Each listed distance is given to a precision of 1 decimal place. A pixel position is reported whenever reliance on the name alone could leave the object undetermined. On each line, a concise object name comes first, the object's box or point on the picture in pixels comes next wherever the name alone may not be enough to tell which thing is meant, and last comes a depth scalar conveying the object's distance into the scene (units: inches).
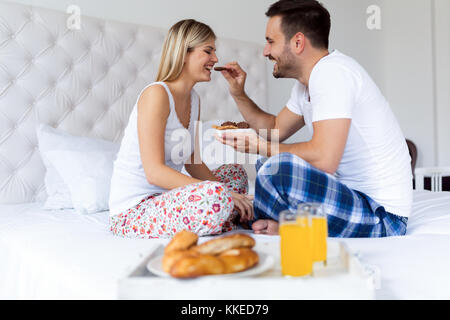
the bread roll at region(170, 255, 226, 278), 27.1
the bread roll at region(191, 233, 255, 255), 29.8
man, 50.0
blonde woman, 49.2
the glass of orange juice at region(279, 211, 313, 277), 29.8
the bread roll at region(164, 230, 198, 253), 30.6
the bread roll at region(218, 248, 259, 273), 28.2
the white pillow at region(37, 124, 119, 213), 71.2
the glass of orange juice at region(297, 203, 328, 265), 32.5
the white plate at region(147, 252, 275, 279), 27.8
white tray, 27.1
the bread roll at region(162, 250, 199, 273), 28.1
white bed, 37.8
